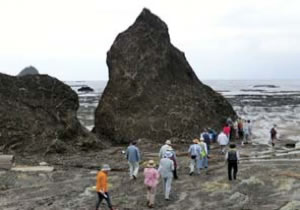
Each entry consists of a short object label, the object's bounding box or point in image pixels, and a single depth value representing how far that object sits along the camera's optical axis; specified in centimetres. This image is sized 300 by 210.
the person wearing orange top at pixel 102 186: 1689
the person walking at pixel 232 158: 2115
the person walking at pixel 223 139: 2833
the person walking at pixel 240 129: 3841
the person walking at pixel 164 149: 2138
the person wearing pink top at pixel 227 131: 3289
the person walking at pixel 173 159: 2052
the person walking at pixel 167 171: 1869
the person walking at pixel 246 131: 3644
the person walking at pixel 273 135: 3533
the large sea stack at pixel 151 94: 3731
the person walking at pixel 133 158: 2209
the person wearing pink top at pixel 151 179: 1789
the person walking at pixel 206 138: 2725
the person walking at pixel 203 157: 2342
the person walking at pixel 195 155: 2267
